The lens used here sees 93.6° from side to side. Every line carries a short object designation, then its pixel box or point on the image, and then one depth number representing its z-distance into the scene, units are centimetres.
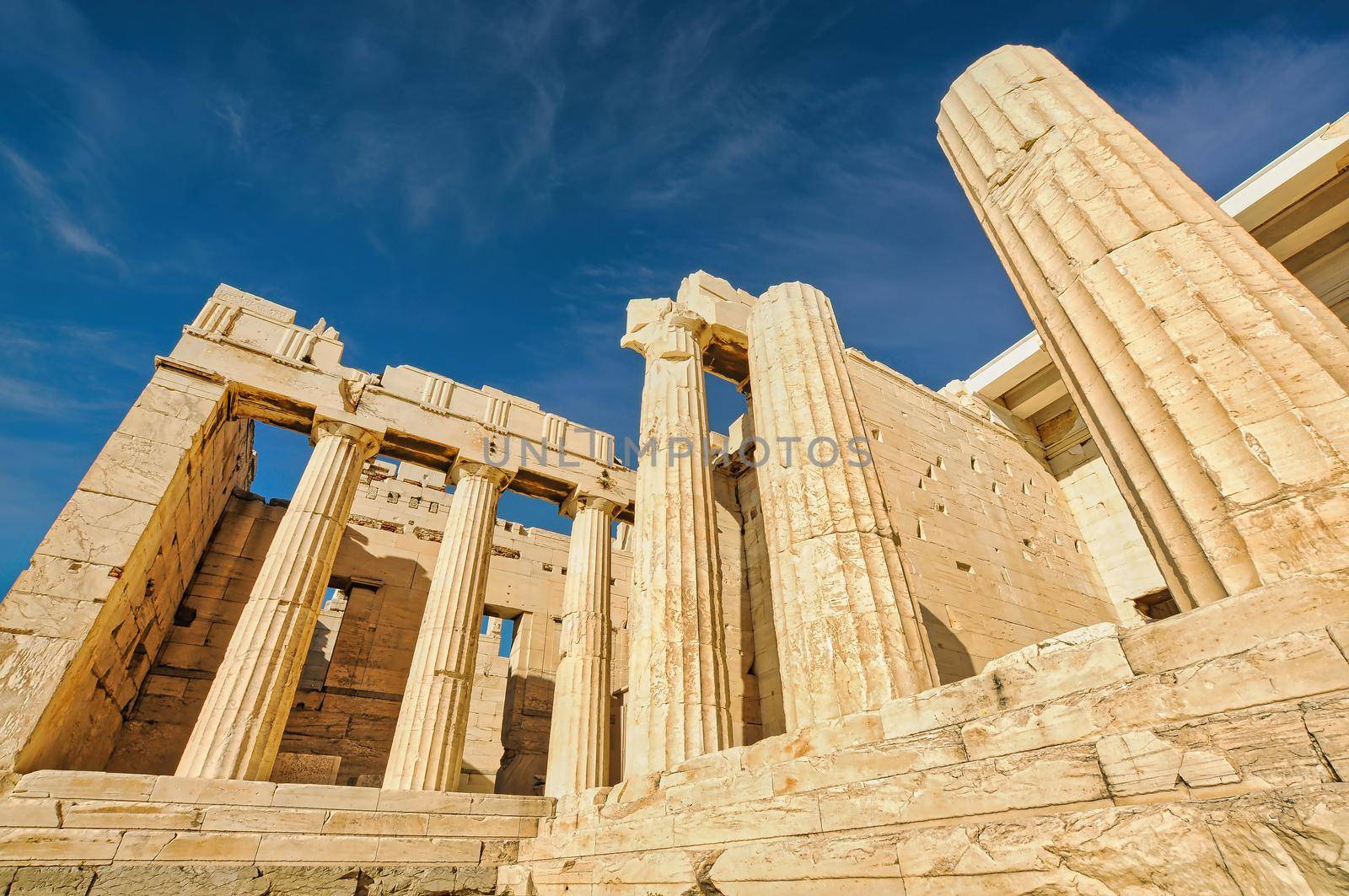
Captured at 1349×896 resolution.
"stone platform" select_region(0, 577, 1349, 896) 207
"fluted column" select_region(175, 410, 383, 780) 847
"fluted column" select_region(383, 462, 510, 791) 954
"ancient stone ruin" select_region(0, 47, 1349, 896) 279
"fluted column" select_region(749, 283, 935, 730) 572
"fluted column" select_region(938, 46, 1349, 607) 345
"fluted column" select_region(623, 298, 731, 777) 780
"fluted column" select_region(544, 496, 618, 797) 1030
